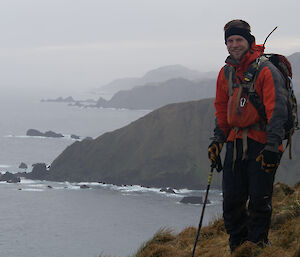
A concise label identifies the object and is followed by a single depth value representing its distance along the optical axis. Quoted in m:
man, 5.35
